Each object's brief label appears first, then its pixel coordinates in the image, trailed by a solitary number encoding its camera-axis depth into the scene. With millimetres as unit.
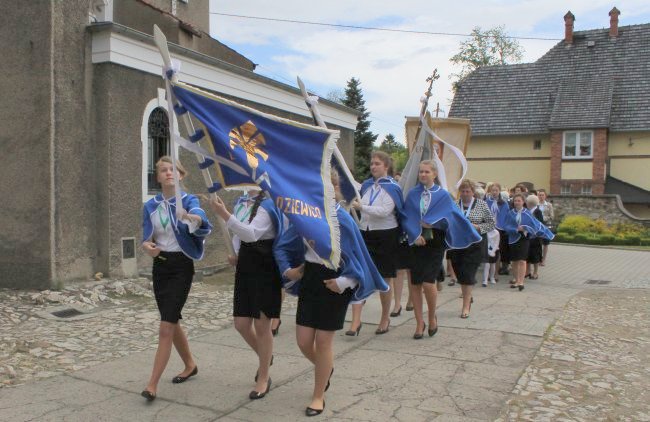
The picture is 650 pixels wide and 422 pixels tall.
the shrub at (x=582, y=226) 24498
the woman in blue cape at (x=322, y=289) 4246
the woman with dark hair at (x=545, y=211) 13016
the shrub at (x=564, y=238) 23328
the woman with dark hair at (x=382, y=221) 6422
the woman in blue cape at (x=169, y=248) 4484
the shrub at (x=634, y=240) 22625
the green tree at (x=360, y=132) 41500
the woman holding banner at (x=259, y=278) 4484
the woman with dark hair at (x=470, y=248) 7613
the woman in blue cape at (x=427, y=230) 6449
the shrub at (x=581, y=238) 22781
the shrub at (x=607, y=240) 22581
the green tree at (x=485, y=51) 53031
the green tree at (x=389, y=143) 78375
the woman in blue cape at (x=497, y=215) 10609
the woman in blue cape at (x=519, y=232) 10070
